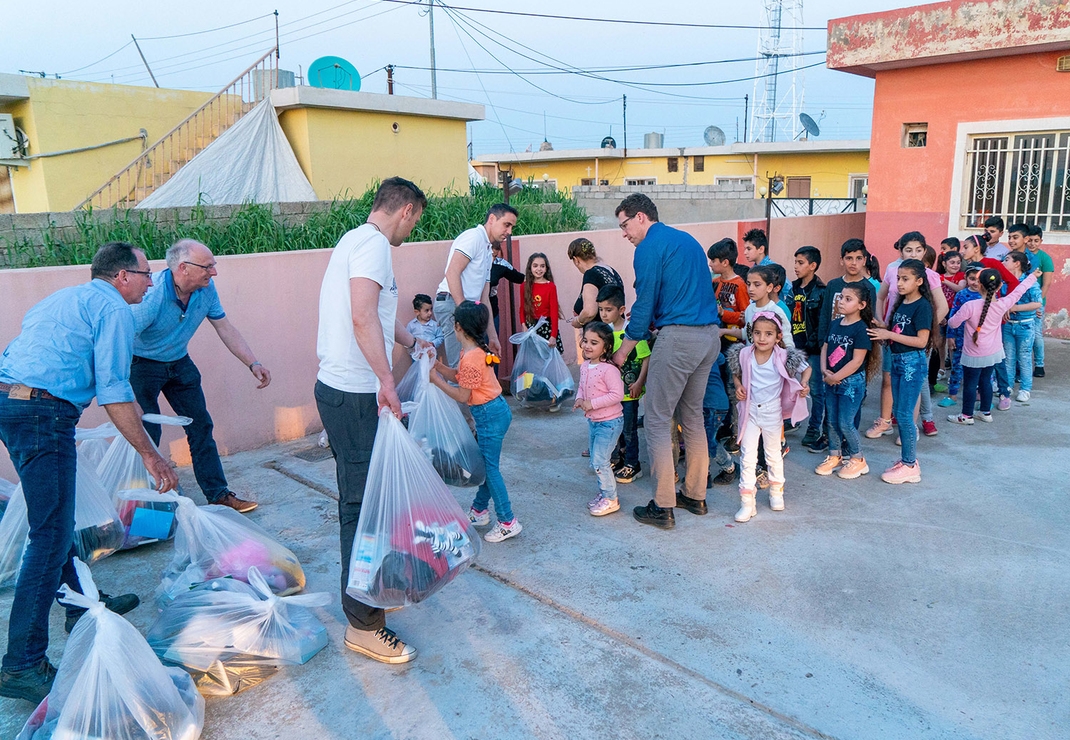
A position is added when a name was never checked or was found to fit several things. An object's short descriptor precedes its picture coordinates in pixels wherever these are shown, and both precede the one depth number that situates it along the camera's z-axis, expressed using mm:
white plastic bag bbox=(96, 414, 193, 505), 3770
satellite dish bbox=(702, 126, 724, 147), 24156
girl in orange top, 3666
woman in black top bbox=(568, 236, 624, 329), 4977
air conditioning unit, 11064
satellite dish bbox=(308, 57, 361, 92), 12180
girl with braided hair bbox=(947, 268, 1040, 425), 5566
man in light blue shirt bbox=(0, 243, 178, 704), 2686
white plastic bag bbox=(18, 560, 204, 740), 2213
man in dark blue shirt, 3822
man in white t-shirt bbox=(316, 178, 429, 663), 2768
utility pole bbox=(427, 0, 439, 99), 22605
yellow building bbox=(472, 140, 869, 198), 21531
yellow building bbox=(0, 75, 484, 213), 10992
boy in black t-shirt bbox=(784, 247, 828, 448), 5066
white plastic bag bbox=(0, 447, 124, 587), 3400
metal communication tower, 27406
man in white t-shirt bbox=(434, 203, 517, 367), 5441
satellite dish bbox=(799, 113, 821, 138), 20031
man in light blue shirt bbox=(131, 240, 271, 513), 3836
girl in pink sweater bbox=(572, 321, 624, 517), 4098
